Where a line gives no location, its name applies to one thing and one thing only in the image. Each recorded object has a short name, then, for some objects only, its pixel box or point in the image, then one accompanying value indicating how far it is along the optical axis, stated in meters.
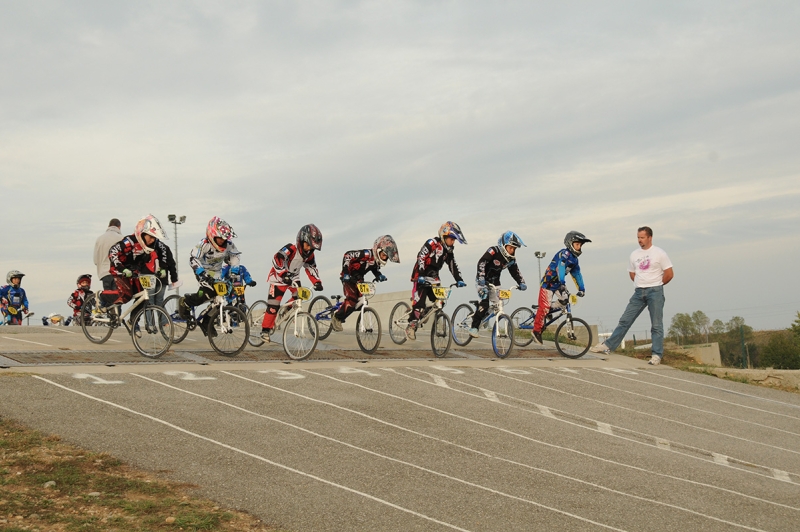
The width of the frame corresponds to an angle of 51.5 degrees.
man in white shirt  15.12
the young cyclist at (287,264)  13.92
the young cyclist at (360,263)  14.77
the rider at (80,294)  22.67
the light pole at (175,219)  40.28
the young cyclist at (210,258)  12.85
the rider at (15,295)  24.22
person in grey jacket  16.09
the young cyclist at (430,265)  15.10
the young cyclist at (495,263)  15.64
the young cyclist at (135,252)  12.76
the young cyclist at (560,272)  15.67
